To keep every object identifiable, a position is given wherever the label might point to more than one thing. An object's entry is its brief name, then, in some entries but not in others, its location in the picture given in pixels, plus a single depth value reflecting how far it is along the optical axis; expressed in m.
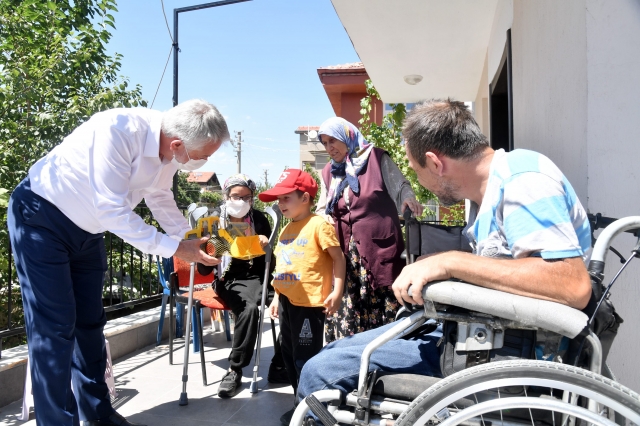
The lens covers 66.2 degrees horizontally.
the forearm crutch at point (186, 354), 3.24
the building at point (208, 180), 61.51
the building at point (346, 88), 16.39
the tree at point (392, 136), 7.95
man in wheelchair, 1.27
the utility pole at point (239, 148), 39.62
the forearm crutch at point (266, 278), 3.46
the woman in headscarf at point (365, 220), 3.02
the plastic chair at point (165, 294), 4.68
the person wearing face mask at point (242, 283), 3.50
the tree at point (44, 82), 4.48
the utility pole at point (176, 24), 6.09
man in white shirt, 2.34
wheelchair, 1.14
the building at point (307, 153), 48.62
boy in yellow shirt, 2.84
